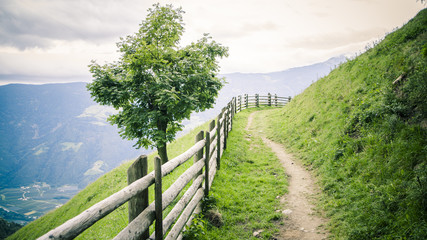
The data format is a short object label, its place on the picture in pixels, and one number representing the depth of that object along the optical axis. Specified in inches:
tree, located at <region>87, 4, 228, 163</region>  367.2
